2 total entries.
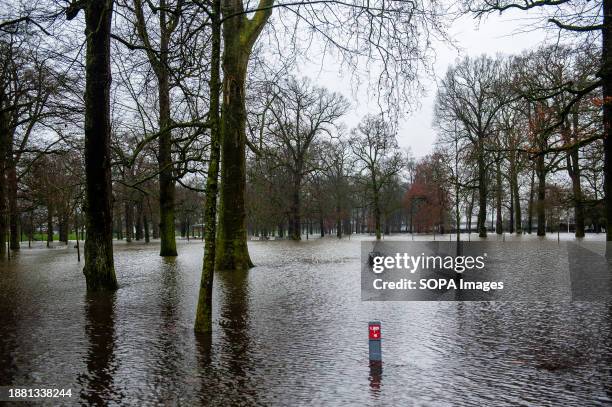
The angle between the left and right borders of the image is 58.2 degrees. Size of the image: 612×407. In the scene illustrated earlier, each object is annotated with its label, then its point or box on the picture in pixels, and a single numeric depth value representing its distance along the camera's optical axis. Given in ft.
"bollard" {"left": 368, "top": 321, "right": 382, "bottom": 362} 22.93
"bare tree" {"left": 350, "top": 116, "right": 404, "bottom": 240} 188.65
